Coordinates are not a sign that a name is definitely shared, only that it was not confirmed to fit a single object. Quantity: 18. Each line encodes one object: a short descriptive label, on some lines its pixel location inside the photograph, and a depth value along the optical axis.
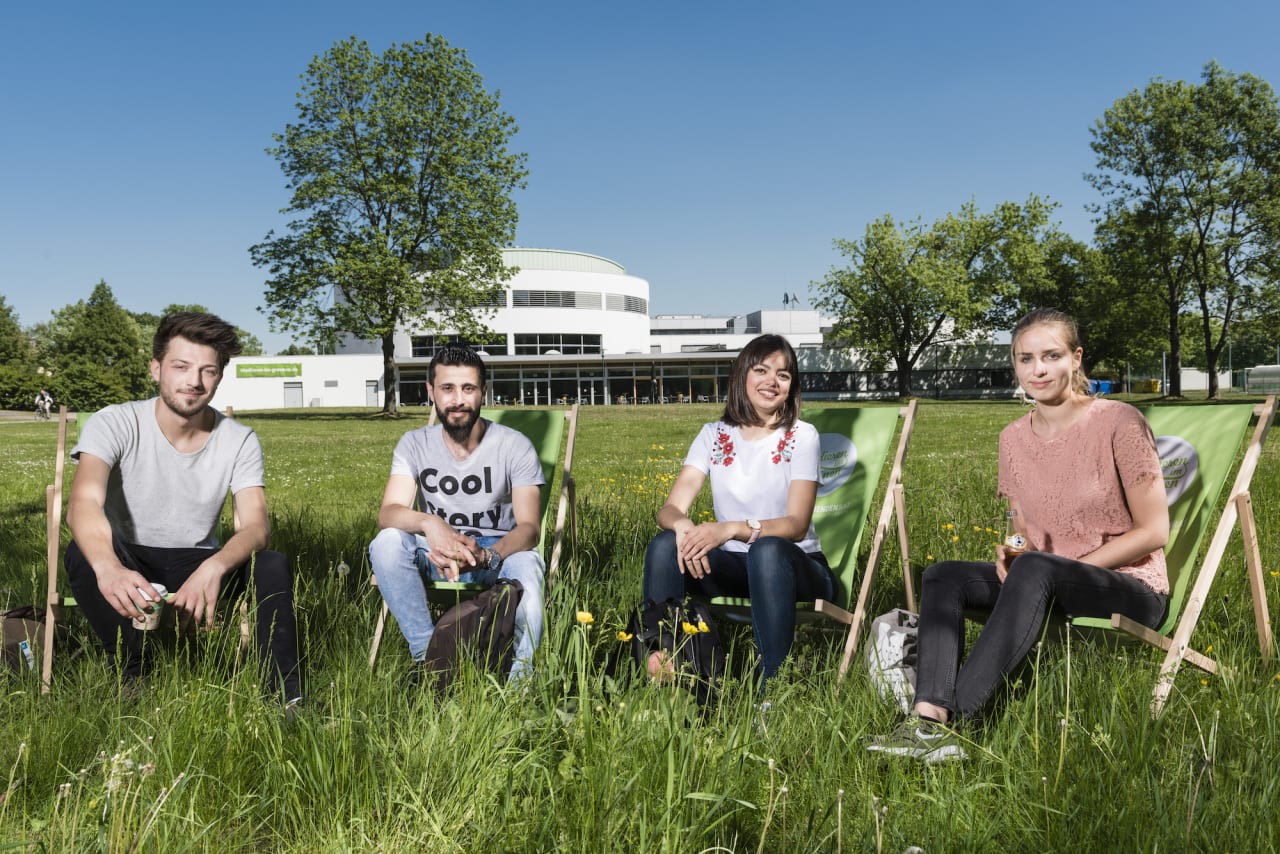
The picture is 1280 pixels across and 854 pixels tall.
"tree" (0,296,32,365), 51.31
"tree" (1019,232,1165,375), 40.06
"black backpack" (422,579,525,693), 2.70
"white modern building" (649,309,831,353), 70.99
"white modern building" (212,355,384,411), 56.22
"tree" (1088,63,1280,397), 30.34
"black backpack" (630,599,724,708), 2.71
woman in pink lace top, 2.42
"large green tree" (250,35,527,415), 27.95
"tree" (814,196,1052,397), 44.47
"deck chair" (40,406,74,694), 2.82
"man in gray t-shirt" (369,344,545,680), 3.00
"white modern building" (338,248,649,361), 57.72
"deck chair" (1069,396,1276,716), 2.53
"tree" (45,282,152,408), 40.25
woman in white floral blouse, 2.83
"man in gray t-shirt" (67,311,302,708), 2.76
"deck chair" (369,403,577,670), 3.10
